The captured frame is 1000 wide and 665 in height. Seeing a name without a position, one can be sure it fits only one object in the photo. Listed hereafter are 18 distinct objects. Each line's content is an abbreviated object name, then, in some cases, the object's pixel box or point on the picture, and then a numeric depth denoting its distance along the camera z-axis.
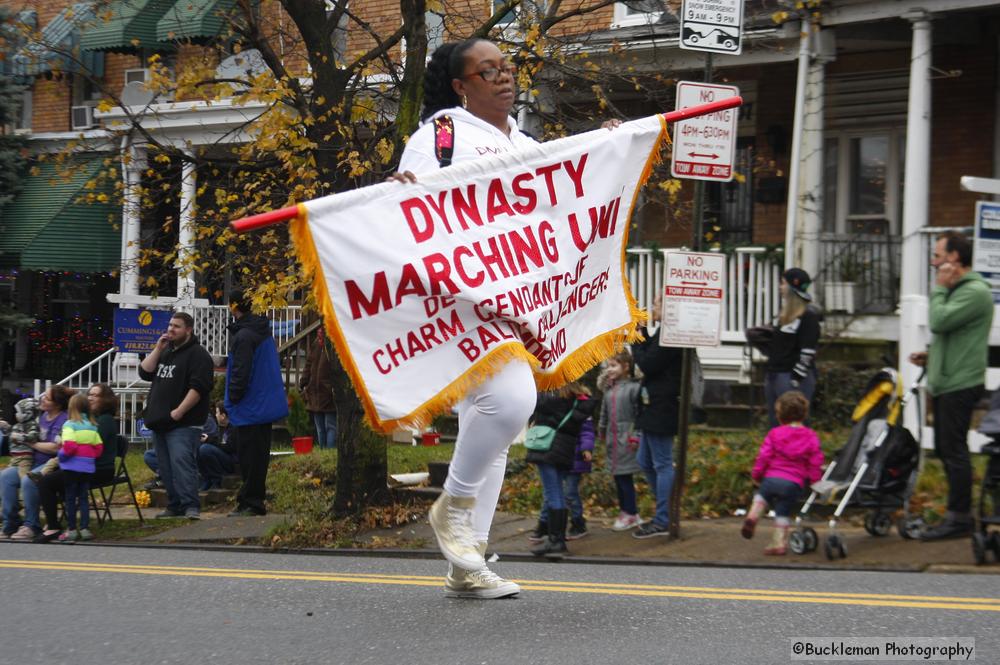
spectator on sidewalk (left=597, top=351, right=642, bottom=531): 10.59
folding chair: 12.23
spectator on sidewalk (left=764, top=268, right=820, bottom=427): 11.28
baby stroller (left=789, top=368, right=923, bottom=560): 9.16
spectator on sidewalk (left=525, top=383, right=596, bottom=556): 9.75
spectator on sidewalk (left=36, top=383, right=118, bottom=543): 11.63
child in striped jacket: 11.45
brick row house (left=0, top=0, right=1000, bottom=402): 14.77
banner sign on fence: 17.30
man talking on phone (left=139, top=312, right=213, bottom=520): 12.56
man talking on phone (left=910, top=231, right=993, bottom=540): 9.02
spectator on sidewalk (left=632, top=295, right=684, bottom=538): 10.30
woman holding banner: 5.53
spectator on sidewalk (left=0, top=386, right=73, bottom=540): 11.75
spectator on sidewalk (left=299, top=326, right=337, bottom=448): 15.75
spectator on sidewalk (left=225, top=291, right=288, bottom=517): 12.55
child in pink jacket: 9.27
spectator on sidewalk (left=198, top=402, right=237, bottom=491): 14.05
